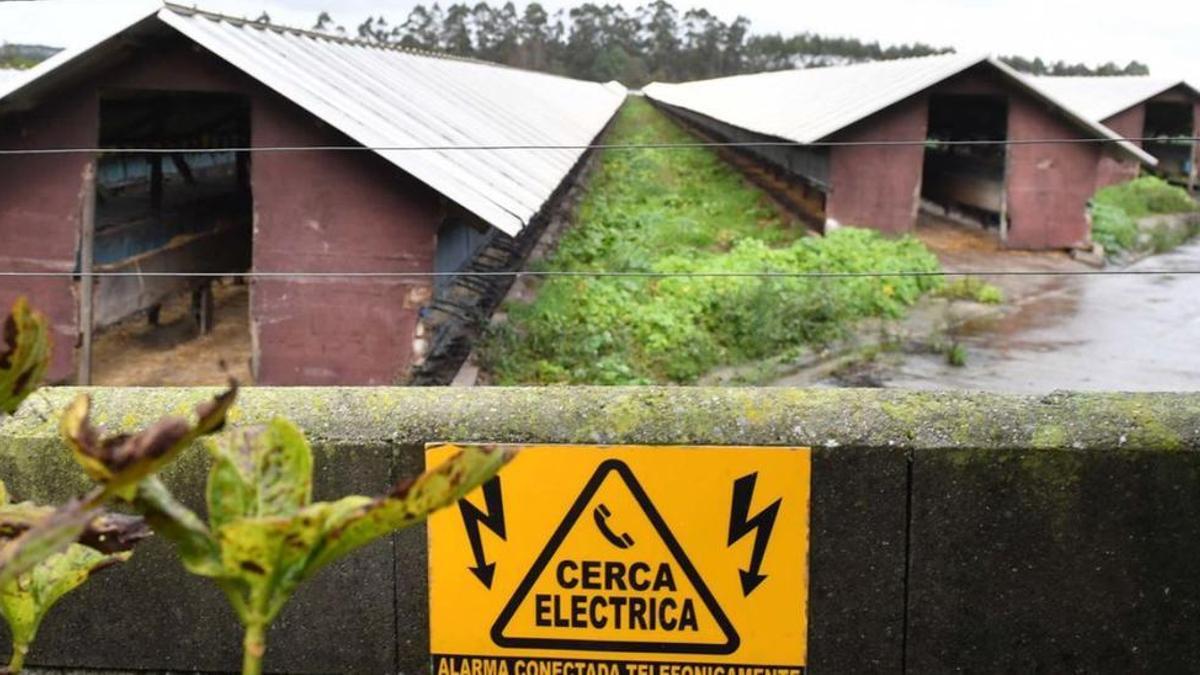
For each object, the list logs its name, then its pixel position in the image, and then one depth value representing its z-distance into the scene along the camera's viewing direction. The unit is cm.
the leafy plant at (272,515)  84
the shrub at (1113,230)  2016
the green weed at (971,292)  1498
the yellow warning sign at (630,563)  252
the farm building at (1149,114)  3172
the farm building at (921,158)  1775
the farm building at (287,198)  826
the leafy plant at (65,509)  75
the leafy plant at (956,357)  1145
